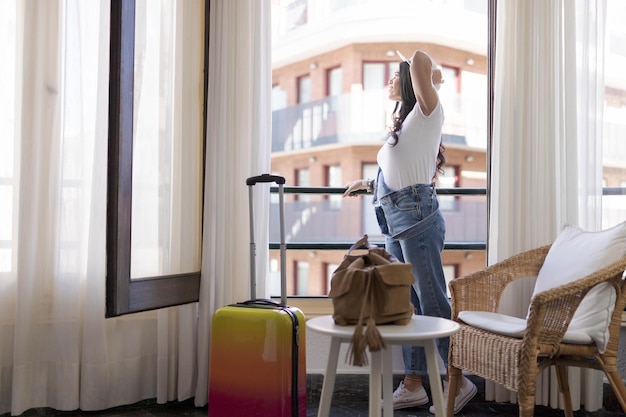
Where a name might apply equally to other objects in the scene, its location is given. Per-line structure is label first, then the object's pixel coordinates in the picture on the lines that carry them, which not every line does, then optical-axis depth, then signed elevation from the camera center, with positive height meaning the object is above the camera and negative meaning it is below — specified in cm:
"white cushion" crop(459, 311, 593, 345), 222 -41
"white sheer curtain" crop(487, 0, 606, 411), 282 +38
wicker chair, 213 -47
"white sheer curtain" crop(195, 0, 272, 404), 297 +30
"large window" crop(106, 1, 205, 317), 236 +19
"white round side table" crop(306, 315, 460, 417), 163 -38
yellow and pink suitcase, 222 -55
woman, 270 +8
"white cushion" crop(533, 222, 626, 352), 229 -21
